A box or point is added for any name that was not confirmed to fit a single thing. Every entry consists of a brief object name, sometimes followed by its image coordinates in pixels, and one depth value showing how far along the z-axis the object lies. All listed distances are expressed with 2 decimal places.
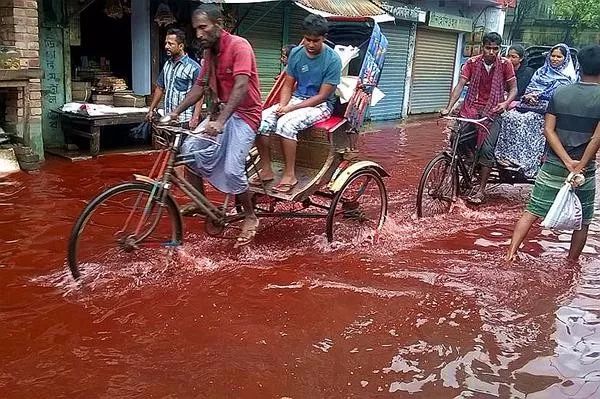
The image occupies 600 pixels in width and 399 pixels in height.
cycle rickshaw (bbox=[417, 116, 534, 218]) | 6.85
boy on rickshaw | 5.36
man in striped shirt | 6.54
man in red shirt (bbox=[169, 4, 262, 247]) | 4.61
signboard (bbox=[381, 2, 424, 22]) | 15.62
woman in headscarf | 7.39
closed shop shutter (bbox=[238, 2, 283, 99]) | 11.99
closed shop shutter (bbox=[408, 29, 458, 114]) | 18.38
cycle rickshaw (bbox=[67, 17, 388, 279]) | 4.48
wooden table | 9.02
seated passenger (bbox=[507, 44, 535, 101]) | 8.23
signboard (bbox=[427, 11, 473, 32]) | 17.78
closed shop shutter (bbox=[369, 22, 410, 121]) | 16.72
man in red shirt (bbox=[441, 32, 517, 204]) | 7.07
